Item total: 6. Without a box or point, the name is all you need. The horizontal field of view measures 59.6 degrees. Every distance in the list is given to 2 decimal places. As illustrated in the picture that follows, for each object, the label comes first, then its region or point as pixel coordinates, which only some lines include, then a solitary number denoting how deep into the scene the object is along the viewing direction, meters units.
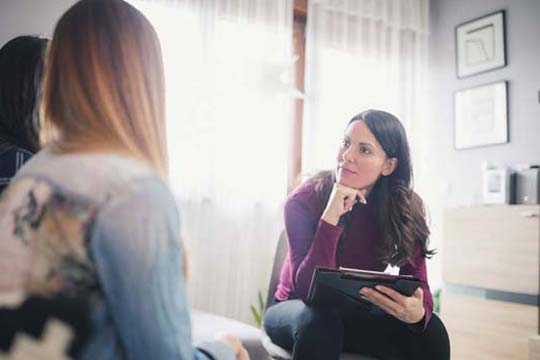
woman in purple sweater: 1.31
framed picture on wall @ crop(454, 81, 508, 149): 3.19
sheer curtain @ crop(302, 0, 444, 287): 3.10
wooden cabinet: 2.50
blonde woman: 0.55
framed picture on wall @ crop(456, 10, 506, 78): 3.23
